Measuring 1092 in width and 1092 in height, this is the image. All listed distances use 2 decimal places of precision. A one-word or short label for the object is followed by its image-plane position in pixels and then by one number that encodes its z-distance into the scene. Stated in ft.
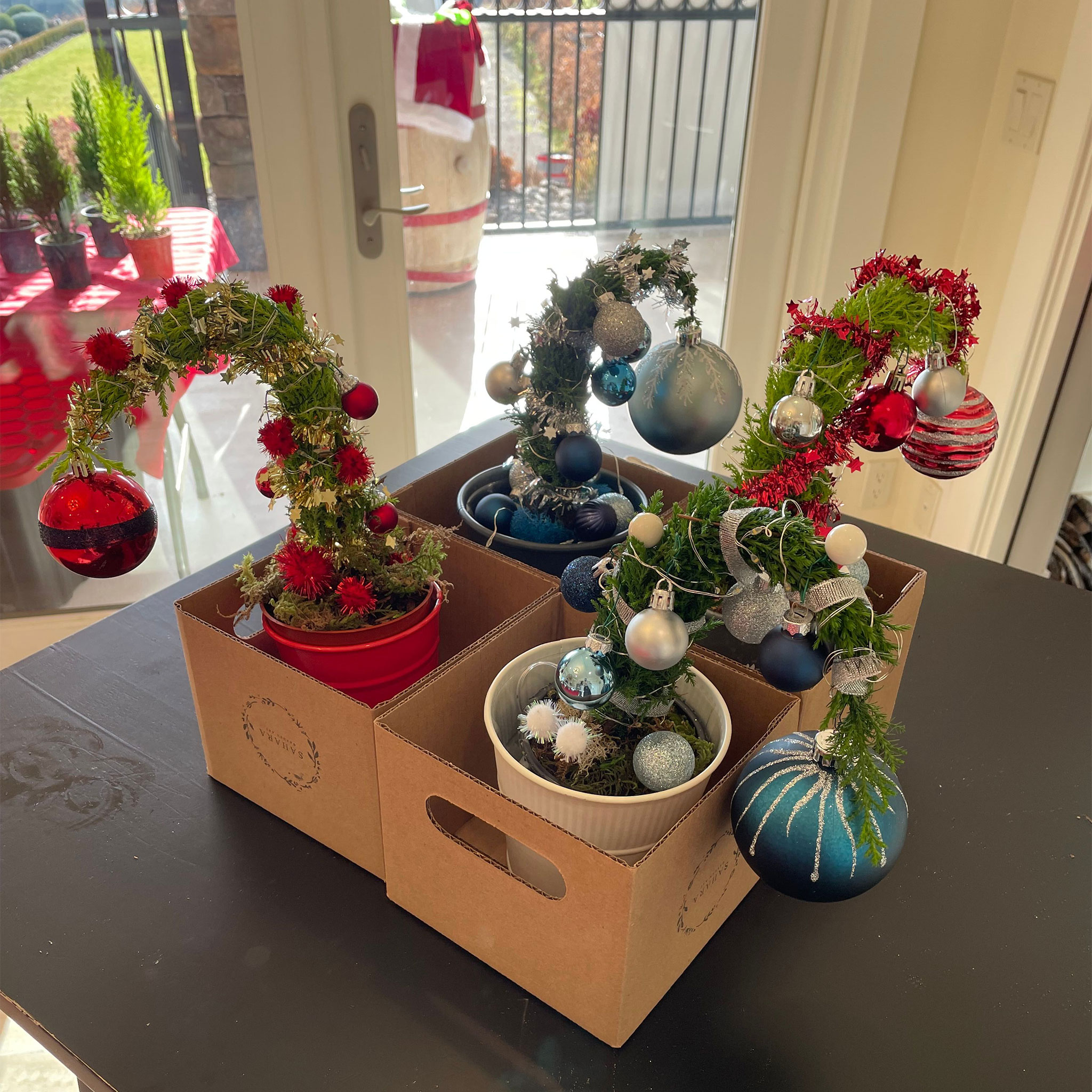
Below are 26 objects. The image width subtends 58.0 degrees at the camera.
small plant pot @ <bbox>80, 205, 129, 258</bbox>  5.40
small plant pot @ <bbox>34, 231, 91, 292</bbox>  5.38
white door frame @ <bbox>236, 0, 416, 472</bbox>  5.21
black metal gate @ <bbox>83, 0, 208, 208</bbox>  5.05
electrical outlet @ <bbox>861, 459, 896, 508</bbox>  7.42
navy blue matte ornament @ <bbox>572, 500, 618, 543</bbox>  3.10
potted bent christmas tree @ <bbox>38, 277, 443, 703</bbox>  2.32
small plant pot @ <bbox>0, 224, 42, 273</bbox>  5.27
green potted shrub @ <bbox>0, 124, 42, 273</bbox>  5.15
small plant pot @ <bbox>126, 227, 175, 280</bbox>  5.51
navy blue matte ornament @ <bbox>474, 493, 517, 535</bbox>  3.24
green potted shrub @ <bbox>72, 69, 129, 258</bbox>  5.15
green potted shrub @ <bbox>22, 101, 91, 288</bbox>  5.16
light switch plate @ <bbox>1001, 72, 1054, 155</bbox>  5.82
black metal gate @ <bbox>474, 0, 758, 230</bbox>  5.85
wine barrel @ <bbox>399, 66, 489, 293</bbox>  5.81
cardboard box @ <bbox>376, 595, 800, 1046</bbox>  1.97
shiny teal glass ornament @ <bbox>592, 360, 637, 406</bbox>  3.02
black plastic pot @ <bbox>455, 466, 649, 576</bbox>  3.12
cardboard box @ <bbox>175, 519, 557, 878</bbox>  2.39
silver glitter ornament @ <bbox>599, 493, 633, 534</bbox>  3.21
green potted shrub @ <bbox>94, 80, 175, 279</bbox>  5.21
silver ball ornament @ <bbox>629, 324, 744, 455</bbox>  2.74
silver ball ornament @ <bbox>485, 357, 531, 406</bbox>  3.25
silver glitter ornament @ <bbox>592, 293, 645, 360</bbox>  2.82
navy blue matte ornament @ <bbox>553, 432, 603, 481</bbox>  3.02
